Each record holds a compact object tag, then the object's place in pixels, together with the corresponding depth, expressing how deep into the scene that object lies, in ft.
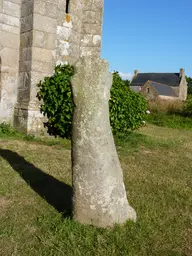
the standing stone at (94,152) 8.81
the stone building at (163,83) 169.68
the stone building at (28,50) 23.17
